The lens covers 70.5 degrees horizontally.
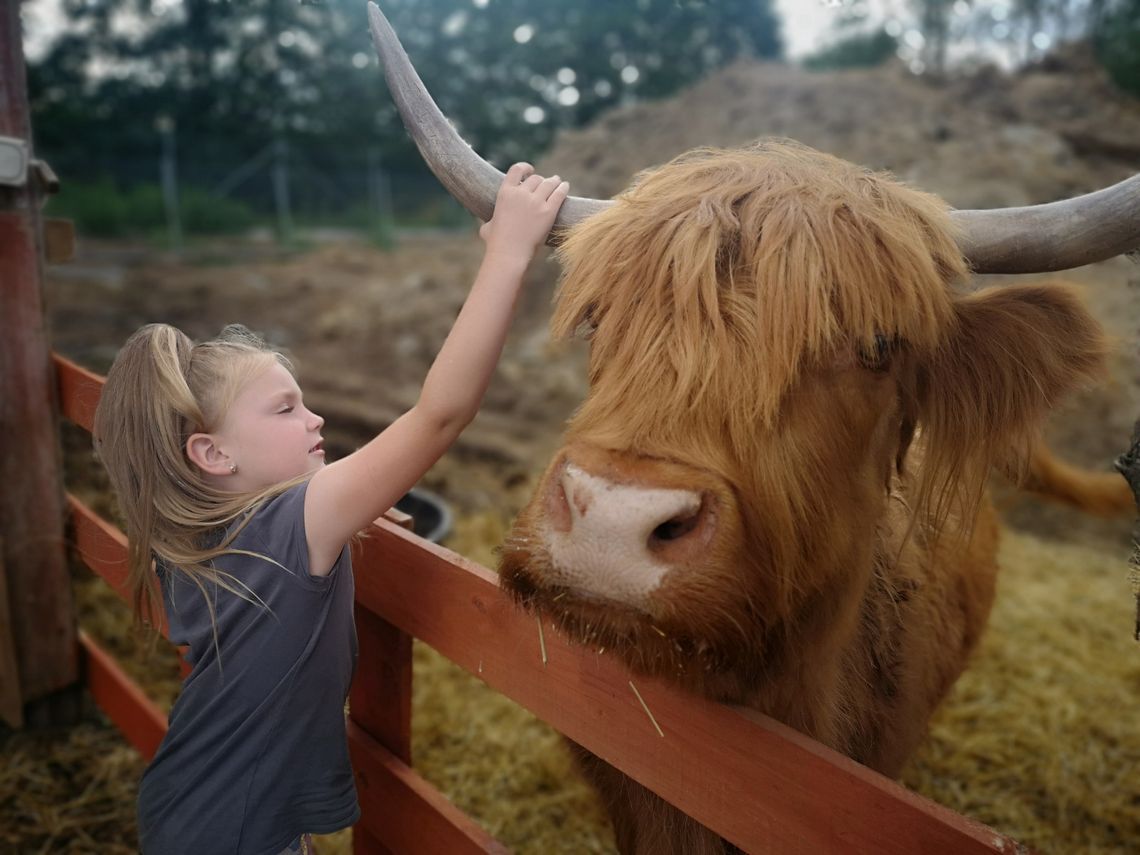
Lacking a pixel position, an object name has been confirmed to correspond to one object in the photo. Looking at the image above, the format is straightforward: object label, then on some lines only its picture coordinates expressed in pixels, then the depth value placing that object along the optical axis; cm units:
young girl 146
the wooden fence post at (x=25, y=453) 271
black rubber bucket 433
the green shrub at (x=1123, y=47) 1145
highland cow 119
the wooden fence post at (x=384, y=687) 193
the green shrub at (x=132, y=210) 1778
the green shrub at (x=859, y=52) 1709
